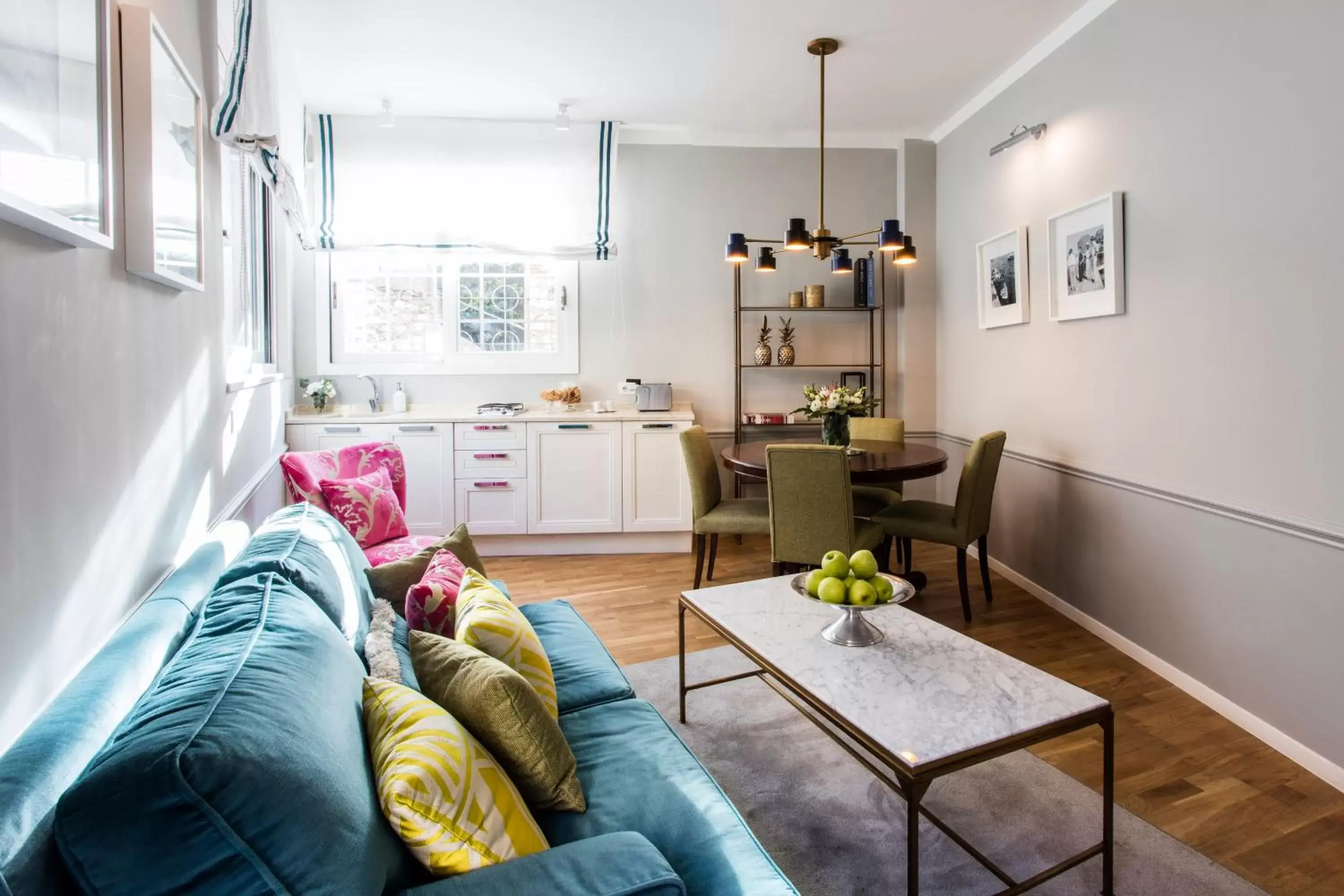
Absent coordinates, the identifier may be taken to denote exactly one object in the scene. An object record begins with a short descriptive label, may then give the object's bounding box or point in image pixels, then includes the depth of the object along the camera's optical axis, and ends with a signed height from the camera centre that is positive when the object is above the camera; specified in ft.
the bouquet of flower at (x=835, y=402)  12.23 +0.26
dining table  11.07 -0.68
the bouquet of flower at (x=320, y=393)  15.21 +0.55
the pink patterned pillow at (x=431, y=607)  6.22 -1.52
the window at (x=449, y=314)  16.10 +2.29
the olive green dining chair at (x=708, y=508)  12.87 -1.55
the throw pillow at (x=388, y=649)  5.00 -1.63
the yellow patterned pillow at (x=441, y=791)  3.35 -1.70
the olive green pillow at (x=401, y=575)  7.27 -1.49
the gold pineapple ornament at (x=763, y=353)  16.57 +1.42
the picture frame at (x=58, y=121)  3.40 +1.53
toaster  16.12 +0.48
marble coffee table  4.89 -2.03
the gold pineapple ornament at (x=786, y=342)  16.53 +1.68
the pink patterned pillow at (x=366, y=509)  9.41 -1.12
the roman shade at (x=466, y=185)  15.57 +4.88
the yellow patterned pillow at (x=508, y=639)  5.24 -1.54
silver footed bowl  6.52 -1.84
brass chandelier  12.08 +2.89
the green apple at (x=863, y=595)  6.14 -1.42
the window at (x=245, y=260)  9.05 +2.36
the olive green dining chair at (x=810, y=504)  10.76 -1.24
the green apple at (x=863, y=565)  6.37 -1.23
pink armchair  9.21 -0.66
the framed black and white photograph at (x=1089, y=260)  10.27 +2.25
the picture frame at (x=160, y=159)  5.14 +1.97
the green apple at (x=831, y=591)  6.22 -1.41
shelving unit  16.52 +1.34
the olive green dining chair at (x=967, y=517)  11.48 -1.57
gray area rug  5.81 -3.44
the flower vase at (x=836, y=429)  12.34 -0.17
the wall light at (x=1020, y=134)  12.23 +4.69
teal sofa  2.46 -1.31
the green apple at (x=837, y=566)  6.34 -1.23
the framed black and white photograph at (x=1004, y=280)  12.91 +2.44
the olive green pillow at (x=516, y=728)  4.27 -1.74
